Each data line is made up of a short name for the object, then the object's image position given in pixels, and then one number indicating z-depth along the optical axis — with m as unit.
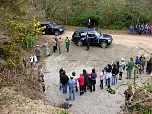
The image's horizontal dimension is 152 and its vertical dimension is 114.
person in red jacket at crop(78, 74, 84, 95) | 21.17
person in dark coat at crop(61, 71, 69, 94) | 21.33
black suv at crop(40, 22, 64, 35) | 32.41
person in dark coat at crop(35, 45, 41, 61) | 26.34
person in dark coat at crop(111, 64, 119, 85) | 22.44
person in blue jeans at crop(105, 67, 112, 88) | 22.11
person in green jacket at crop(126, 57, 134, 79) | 23.25
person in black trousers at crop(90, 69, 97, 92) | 21.55
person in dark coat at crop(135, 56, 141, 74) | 24.08
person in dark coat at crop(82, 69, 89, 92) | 21.30
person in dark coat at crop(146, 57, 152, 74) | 23.83
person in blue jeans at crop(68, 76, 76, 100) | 20.66
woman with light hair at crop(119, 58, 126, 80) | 23.38
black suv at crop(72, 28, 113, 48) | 29.12
